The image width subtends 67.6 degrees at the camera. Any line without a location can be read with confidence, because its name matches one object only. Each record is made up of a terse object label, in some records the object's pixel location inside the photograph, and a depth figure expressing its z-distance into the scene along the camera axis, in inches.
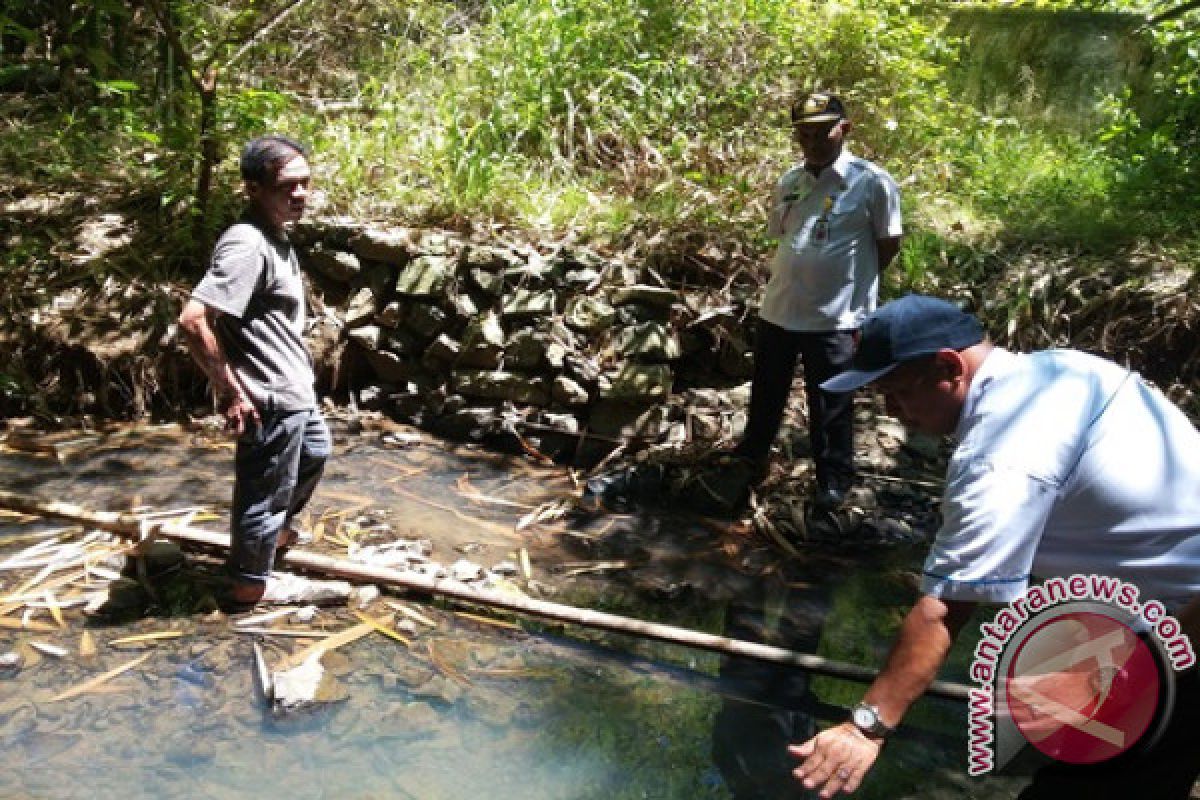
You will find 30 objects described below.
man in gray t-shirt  135.9
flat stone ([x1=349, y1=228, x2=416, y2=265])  263.9
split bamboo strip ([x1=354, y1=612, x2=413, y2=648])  150.2
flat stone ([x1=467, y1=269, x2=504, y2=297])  256.4
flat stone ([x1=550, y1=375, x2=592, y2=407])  248.2
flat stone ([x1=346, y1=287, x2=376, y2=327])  265.3
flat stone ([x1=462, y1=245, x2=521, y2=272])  258.8
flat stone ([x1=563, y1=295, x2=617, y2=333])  253.1
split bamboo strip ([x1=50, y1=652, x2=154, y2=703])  129.4
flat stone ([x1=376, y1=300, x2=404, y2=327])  263.0
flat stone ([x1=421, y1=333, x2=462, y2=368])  257.3
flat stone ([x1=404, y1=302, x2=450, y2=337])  259.3
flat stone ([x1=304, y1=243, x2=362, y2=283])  268.5
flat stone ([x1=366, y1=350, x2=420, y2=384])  264.5
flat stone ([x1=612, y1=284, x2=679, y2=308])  251.4
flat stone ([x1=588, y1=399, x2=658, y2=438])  244.5
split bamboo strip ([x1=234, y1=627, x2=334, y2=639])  148.0
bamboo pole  140.2
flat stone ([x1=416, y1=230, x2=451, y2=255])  263.3
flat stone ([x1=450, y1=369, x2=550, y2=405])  252.1
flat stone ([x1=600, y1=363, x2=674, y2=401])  242.4
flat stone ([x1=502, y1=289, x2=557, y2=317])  253.1
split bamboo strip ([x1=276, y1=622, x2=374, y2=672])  141.1
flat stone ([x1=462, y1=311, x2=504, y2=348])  252.8
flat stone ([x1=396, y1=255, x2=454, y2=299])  257.6
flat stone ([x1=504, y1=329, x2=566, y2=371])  249.8
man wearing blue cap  78.9
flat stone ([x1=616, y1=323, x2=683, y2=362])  247.1
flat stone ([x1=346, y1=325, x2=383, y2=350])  264.4
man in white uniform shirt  189.6
